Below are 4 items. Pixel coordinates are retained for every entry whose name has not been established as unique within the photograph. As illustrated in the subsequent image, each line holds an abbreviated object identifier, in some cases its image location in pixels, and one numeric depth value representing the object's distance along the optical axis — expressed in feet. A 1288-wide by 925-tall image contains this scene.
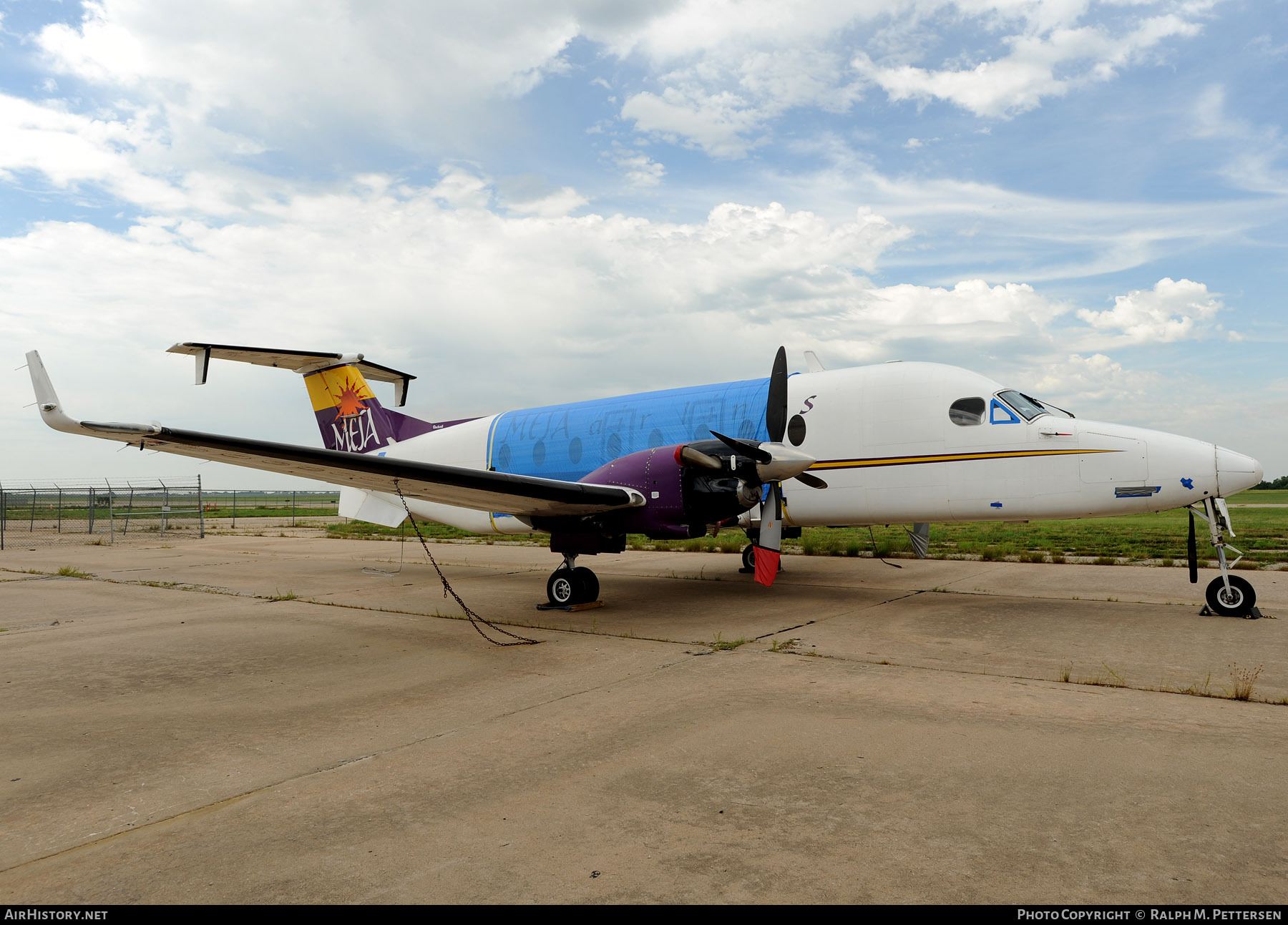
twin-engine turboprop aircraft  28.43
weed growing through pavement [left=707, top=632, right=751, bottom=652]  24.66
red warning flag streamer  29.99
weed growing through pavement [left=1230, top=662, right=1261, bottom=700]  17.53
